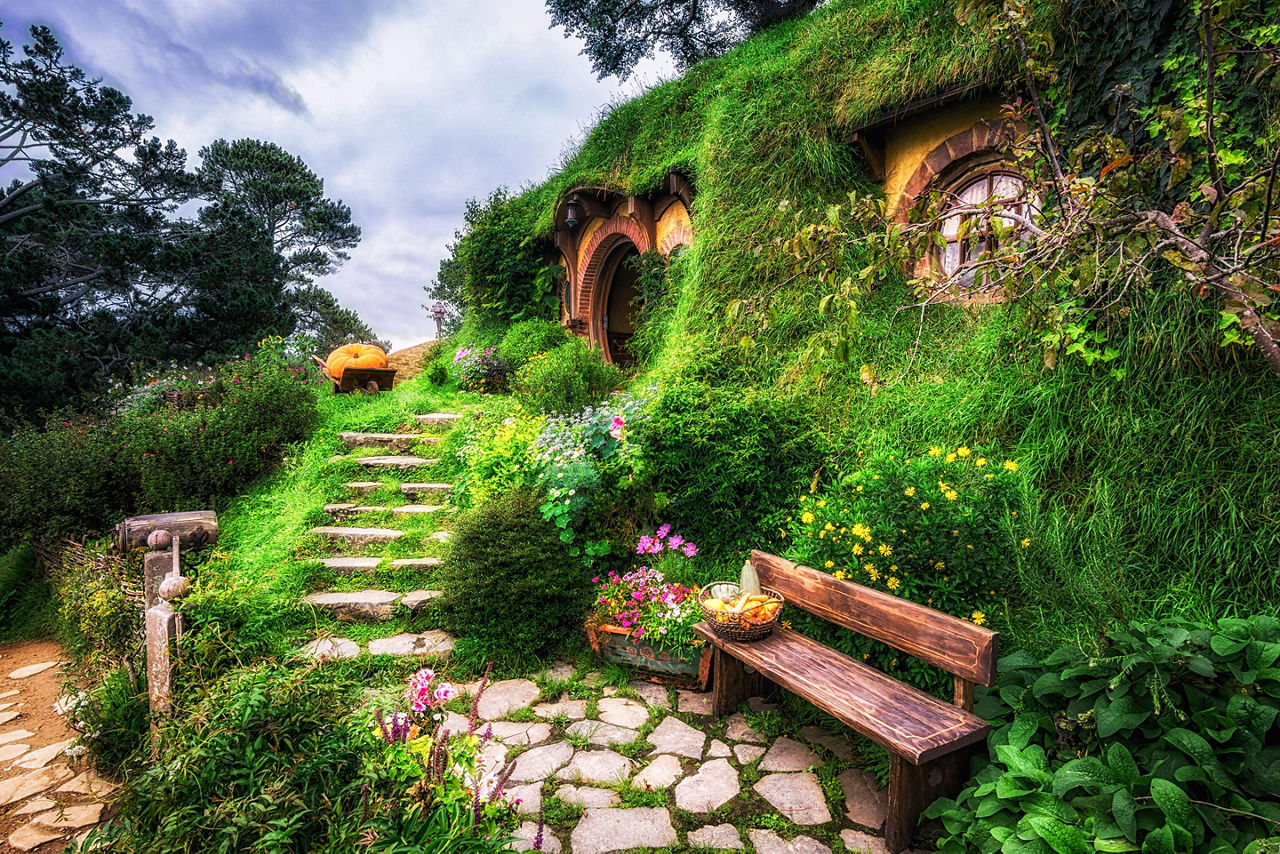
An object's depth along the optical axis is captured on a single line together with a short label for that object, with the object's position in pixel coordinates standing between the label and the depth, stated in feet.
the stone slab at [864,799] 7.97
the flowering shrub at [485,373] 32.99
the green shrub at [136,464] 19.76
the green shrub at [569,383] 21.53
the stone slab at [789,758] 9.09
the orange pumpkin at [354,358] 33.63
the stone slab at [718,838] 7.54
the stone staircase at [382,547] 13.28
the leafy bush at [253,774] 5.14
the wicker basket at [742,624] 9.83
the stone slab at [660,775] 8.76
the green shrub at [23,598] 19.13
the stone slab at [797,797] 8.04
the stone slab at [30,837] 8.63
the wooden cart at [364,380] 33.24
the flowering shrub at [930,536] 9.14
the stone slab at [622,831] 7.57
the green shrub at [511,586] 12.49
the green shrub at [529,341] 33.86
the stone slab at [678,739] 9.59
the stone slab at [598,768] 8.93
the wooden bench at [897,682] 7.27
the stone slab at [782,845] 7.48
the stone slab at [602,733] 9.92
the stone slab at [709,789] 8.32
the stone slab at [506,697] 10.82
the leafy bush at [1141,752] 5.51
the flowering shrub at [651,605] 11.69
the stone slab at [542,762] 8.96
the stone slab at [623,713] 10.49
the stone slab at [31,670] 15.72
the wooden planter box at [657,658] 11.62
